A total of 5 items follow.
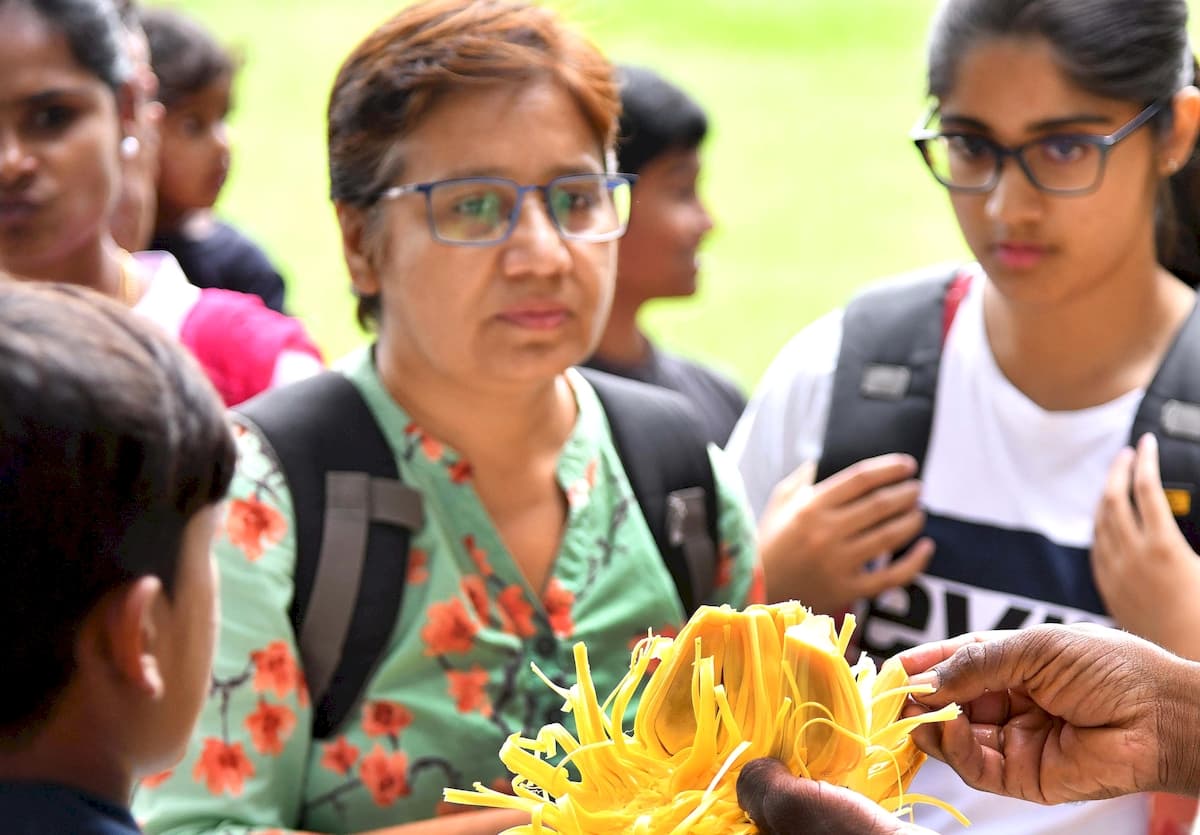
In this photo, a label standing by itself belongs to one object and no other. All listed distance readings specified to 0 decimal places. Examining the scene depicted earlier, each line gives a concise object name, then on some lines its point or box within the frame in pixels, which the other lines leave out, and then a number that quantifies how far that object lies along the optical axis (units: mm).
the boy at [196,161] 4715
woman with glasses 2223
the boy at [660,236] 4059
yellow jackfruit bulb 1624
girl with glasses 2611
